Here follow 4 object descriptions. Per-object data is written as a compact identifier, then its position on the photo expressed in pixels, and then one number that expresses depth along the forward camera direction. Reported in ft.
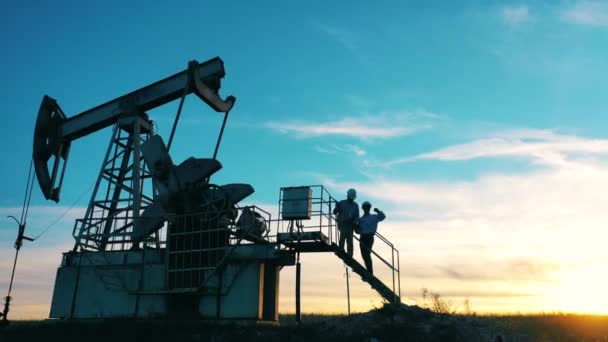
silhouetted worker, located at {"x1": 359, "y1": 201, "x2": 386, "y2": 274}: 49.57
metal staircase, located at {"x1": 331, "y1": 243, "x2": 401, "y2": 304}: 47.62
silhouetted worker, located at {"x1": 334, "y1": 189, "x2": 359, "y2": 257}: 50.44
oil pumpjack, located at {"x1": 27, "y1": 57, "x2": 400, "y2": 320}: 51.70
